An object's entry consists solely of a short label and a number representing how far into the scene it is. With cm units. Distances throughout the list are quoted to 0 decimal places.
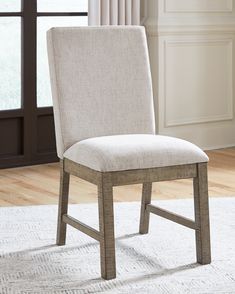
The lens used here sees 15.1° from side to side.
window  587
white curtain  597
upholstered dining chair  333
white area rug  323
